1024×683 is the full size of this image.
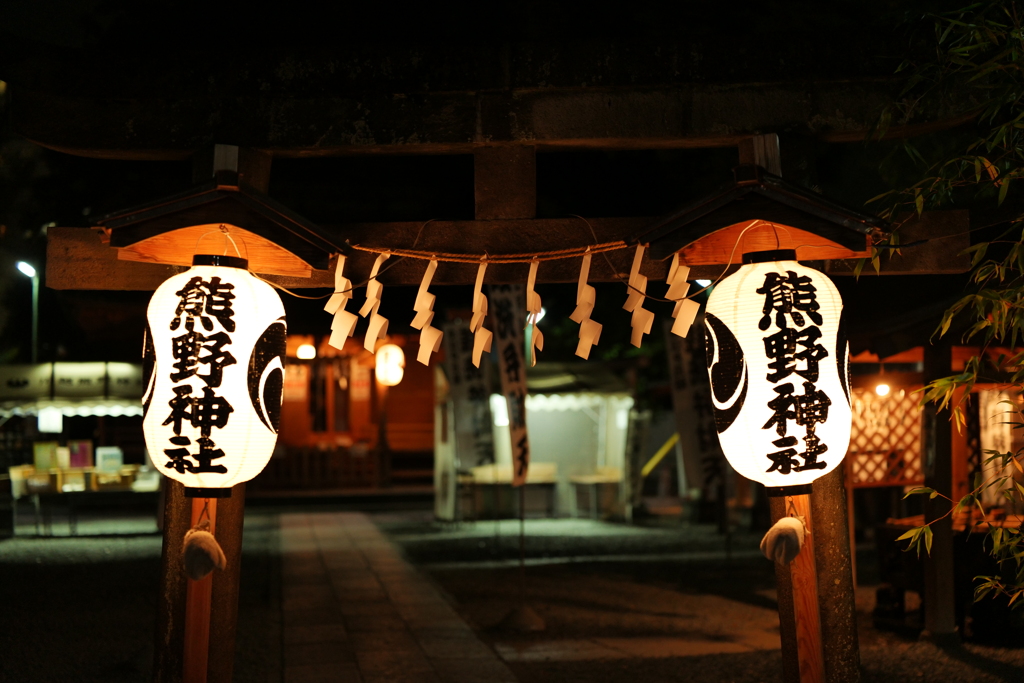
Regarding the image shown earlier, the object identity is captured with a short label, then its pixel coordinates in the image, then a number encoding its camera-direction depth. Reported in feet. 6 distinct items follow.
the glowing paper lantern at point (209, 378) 14.66
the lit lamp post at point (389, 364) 58.34
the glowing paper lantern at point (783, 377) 14.42
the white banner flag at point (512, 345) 38.40
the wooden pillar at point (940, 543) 27.43
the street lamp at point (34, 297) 60.08
